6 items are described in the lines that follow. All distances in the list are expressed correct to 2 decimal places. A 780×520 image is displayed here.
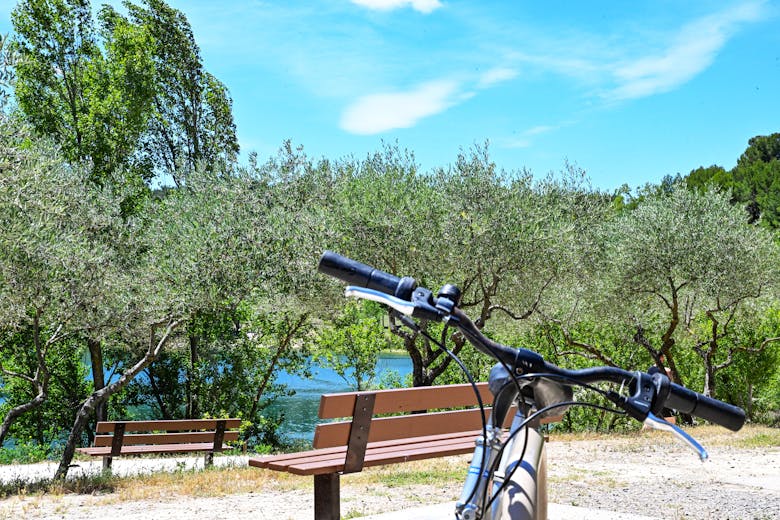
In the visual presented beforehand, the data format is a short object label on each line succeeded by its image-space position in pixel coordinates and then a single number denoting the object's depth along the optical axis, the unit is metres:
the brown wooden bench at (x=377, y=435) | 5.00
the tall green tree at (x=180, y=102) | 28.16
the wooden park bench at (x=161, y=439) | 10.98
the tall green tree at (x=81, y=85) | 20.86
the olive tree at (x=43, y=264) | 9.05
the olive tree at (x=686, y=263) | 16.38
